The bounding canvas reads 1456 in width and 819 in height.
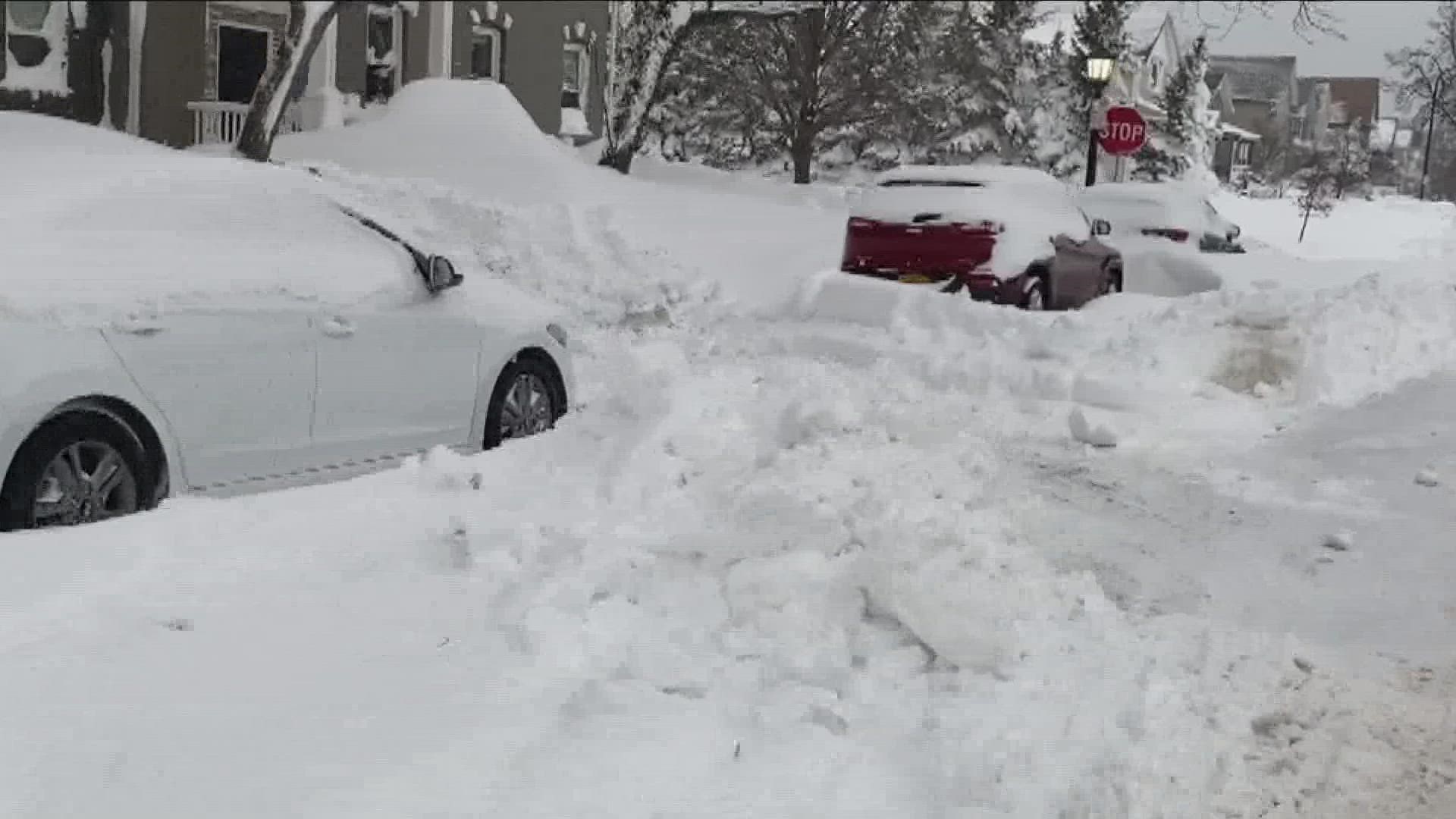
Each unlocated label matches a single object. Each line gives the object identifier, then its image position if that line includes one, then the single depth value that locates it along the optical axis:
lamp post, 21.66
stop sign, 24.78
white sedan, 4.88
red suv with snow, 12.65
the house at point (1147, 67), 45.31
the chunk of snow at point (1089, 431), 8.16
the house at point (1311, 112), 89.19
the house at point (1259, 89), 86.38
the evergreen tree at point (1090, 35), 38.41
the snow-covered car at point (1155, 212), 20.25
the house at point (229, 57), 17.17
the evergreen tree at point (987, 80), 37.50
